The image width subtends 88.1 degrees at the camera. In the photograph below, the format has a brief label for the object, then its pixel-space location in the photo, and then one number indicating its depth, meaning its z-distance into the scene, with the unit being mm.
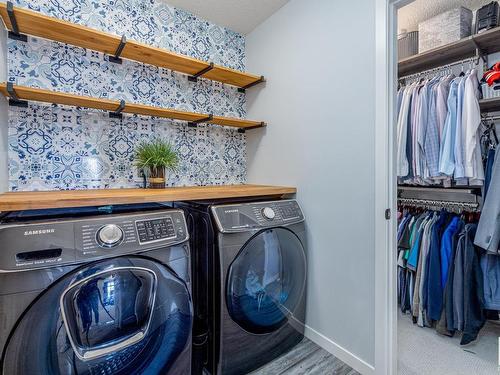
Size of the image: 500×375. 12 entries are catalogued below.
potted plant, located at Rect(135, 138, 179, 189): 1673
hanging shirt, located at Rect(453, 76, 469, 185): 1768
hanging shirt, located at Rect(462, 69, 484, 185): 1724
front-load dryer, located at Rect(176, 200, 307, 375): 1330
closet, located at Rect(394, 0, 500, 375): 1716
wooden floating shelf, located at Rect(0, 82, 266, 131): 1313
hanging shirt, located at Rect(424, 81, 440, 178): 1889
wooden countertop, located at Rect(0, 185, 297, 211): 974
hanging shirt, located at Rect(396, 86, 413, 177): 2041
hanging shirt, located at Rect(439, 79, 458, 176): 1807
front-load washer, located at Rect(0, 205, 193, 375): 851
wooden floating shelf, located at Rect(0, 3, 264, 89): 1291
